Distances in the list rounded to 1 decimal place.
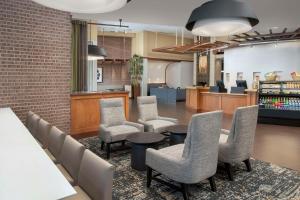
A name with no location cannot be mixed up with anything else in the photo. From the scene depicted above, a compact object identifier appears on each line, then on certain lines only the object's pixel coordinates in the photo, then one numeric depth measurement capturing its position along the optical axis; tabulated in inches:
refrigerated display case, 275.9
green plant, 569.0
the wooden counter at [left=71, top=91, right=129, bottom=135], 234.2
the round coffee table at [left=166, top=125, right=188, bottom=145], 174.3
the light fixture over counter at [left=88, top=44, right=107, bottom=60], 296.8
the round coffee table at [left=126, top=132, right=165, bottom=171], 148.6
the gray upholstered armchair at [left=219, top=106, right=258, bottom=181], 133.3
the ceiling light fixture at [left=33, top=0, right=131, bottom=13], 75.5
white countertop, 54.7
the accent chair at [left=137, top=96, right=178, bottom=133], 201.8
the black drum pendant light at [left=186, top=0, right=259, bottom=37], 104.2
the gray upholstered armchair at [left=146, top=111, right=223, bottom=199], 107.3
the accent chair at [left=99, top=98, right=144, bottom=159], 176.1
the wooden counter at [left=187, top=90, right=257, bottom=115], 330.6
